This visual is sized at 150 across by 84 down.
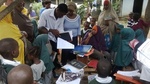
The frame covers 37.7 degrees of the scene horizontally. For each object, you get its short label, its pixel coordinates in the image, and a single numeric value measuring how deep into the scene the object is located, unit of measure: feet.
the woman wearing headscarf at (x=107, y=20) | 14.28
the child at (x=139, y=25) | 15.41
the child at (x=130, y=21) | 16.80
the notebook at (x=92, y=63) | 12.34
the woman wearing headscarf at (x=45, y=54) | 10.70
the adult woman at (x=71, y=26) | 12.68
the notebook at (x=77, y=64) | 11.06
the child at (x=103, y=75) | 7.86
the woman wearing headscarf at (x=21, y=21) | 10.69
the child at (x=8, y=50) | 6.95
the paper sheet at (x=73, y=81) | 9.67
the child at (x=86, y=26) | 15.82
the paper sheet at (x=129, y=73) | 10.36
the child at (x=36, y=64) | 9.73
